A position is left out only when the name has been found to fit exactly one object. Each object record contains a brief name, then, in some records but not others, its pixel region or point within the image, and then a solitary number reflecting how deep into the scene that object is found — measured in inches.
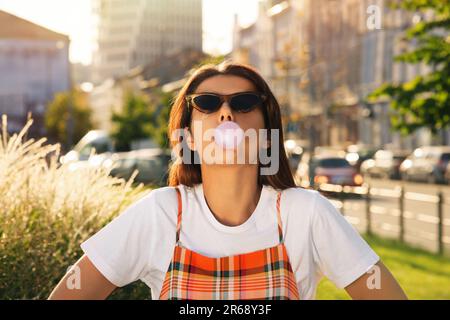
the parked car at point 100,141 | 1862.1
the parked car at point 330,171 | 1137.4
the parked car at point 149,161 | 1016.2
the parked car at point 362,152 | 1825.8
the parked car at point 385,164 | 1653.5
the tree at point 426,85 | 535.2
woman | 101.7
